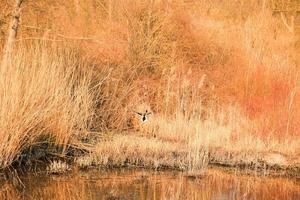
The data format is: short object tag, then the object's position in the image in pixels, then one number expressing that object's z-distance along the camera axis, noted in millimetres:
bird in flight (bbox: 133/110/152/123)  22234
